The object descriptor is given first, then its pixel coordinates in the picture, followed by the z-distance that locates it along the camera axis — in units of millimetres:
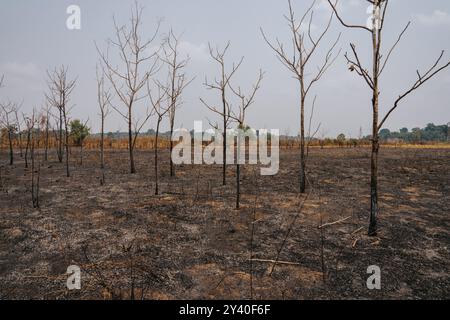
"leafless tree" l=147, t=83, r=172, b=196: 8984
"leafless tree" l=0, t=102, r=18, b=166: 14382
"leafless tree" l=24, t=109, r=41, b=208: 7892
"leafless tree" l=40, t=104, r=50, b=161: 14641
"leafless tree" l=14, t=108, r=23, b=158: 14392
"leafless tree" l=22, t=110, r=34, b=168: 11433
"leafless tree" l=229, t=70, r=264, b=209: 7455
